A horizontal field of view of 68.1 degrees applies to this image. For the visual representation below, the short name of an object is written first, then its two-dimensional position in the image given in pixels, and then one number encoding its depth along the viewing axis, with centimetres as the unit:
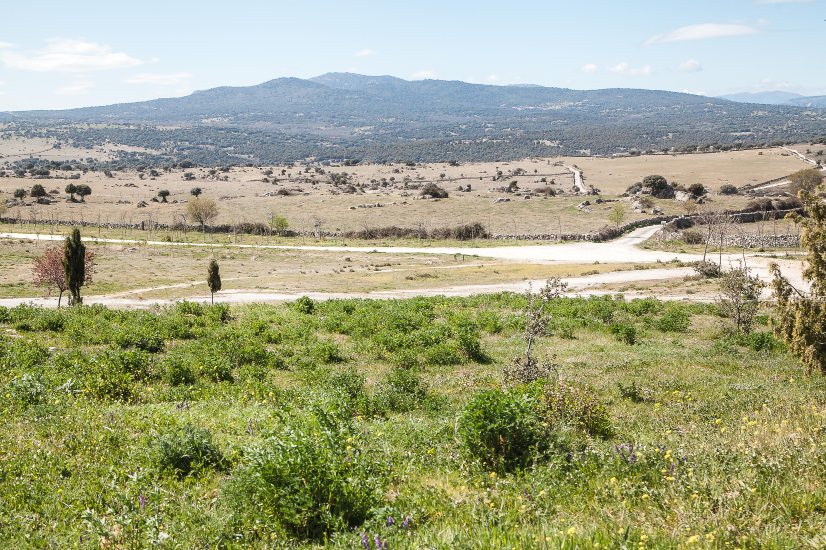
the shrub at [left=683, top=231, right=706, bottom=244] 6931
